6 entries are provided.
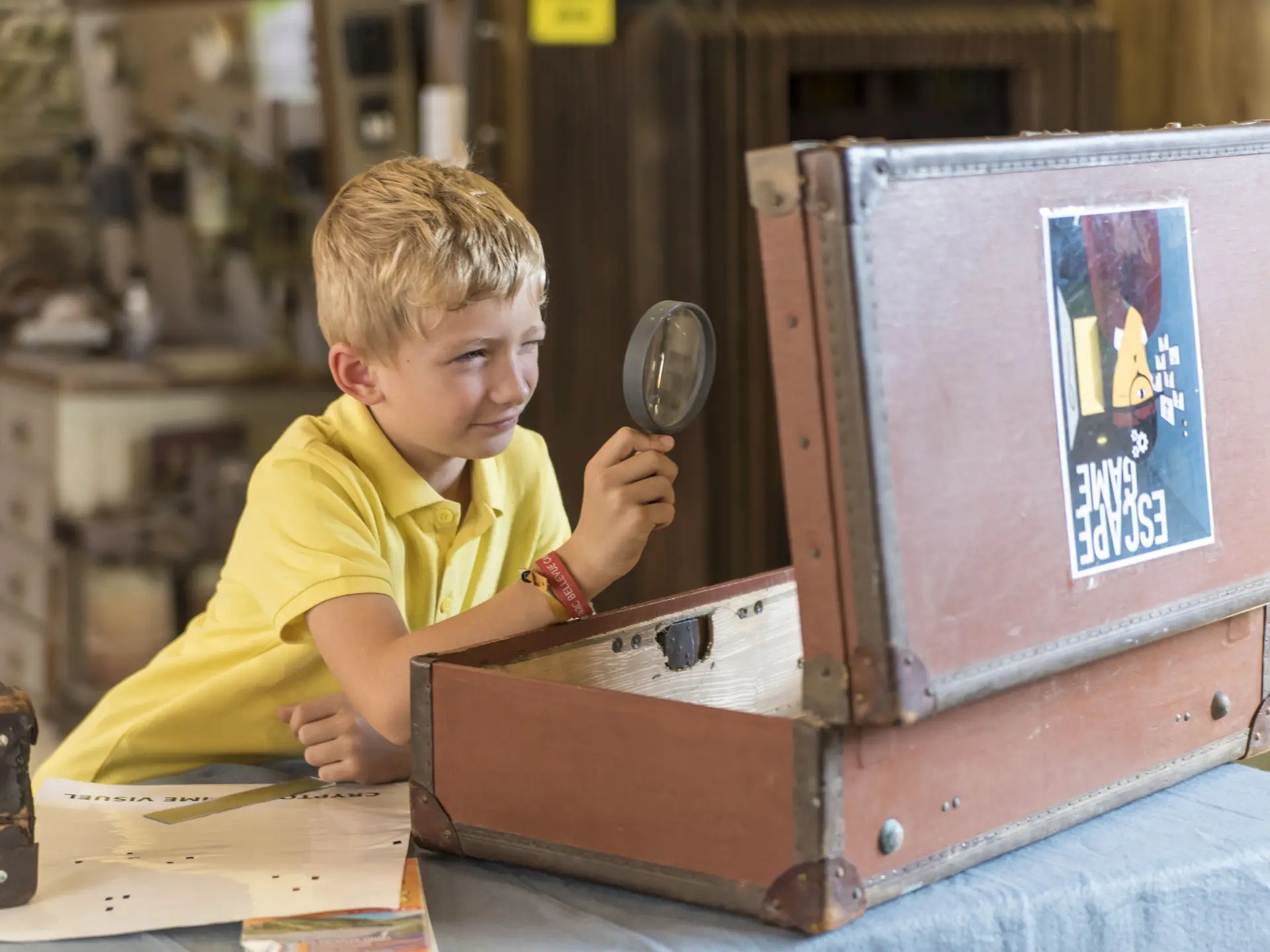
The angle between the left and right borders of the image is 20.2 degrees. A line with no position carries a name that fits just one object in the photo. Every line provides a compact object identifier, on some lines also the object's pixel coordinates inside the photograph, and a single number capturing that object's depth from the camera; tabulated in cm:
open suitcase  206
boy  235
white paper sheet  213
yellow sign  440
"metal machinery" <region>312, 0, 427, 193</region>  482
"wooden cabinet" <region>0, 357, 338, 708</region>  503
